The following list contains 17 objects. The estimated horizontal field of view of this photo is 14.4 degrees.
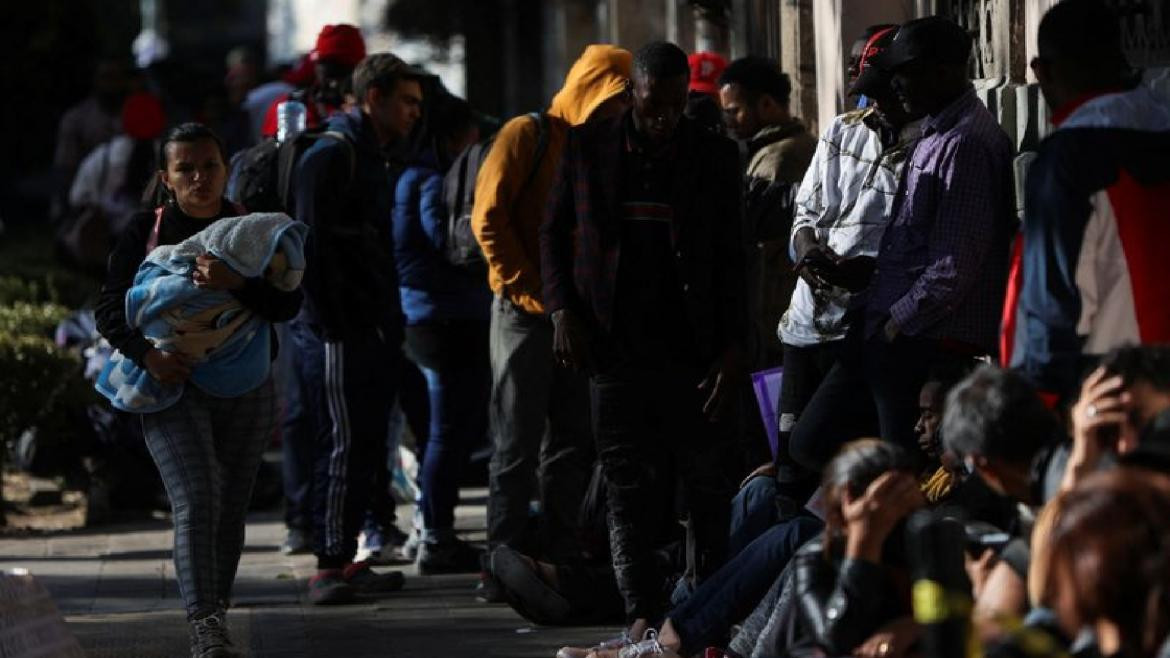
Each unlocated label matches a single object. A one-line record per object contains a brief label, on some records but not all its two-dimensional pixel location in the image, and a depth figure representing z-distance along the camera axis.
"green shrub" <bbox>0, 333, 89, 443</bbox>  23.05
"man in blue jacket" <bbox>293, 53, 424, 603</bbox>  17.64
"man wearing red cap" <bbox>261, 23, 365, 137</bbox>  22.08
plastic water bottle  20.73
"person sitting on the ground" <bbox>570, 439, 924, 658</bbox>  10.26
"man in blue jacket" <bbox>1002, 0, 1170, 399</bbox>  10.66
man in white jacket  13.94
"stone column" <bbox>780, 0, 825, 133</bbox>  21.98
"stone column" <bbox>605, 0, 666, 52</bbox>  35.74
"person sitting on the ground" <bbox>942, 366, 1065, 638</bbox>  10.09
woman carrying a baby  14.80
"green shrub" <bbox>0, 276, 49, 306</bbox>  28.80
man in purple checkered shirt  13.33
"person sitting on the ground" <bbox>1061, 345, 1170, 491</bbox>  9.89
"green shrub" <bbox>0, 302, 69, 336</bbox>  24.67
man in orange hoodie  17.01
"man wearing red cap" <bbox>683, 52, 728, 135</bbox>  17.40
